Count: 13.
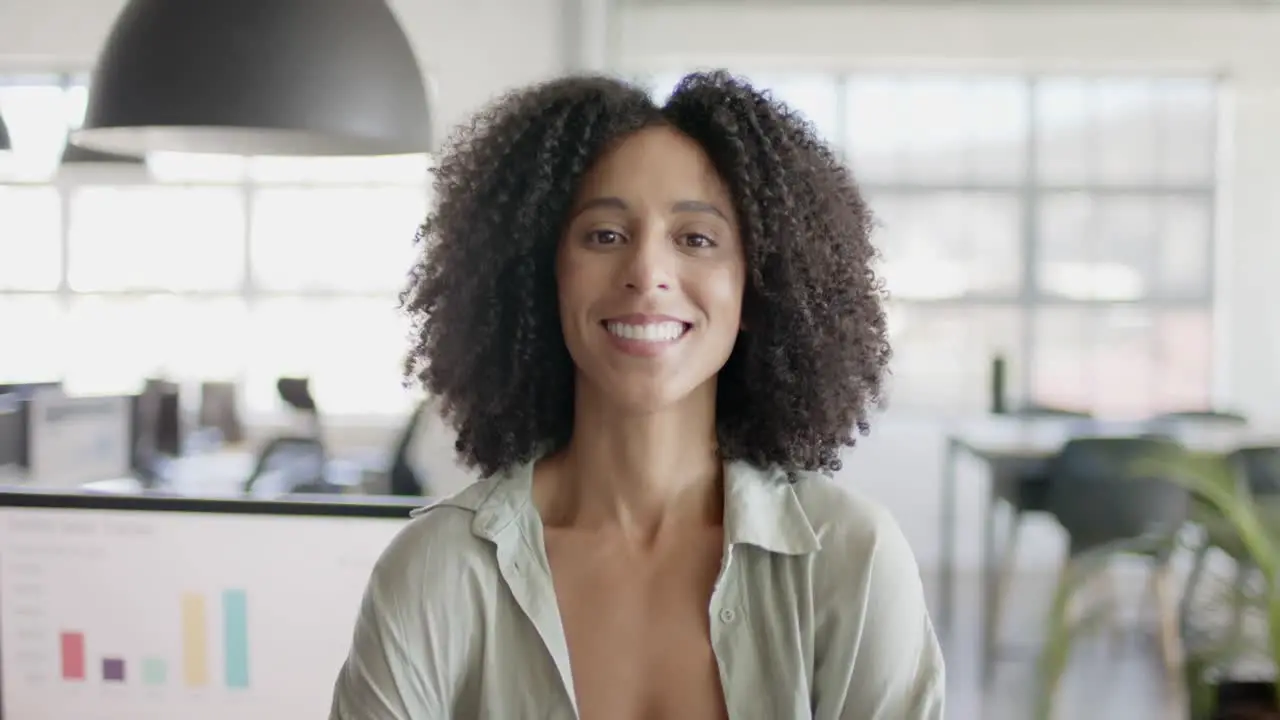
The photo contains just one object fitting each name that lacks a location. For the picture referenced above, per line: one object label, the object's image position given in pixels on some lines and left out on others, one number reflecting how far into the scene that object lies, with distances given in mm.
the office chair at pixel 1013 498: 4270
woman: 1042
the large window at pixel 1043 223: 6363
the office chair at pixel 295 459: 4612
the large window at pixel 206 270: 6750
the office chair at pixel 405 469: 4996
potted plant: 1990
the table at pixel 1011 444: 4246
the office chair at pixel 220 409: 6113
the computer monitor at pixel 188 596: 1335
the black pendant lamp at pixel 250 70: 1561
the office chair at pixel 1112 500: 3828
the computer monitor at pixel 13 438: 2961
